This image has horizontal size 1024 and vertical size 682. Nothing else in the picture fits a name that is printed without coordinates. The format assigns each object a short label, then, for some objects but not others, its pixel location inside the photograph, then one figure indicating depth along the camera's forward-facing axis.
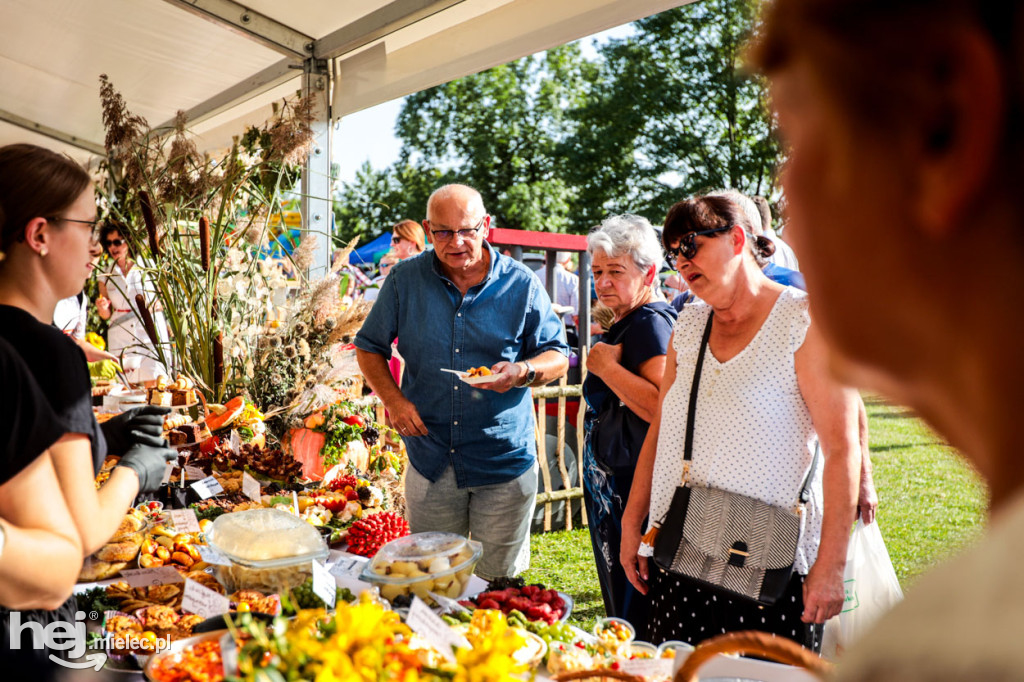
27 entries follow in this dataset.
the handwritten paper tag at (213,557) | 1.79
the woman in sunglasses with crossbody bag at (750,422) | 1.89
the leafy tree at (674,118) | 18.27
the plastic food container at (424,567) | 1.67
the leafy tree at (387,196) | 23.02
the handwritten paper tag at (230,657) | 1.13
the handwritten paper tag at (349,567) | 1.85
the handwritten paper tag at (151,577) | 1.89
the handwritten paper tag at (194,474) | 2.92
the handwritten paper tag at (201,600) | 1.68
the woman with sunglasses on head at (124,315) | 4.84
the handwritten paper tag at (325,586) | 1.54
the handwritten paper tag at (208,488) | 2.65
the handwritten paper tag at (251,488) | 2.63
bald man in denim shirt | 2.91
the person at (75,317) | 4.65
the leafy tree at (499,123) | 22.84
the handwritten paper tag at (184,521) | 2.35
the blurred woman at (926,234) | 0.29
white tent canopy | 3.68
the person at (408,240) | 5.73
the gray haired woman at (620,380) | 2.66
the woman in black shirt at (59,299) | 1.32
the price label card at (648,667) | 1.46
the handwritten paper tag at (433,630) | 1.30
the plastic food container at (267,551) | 1.78
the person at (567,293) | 7.72
